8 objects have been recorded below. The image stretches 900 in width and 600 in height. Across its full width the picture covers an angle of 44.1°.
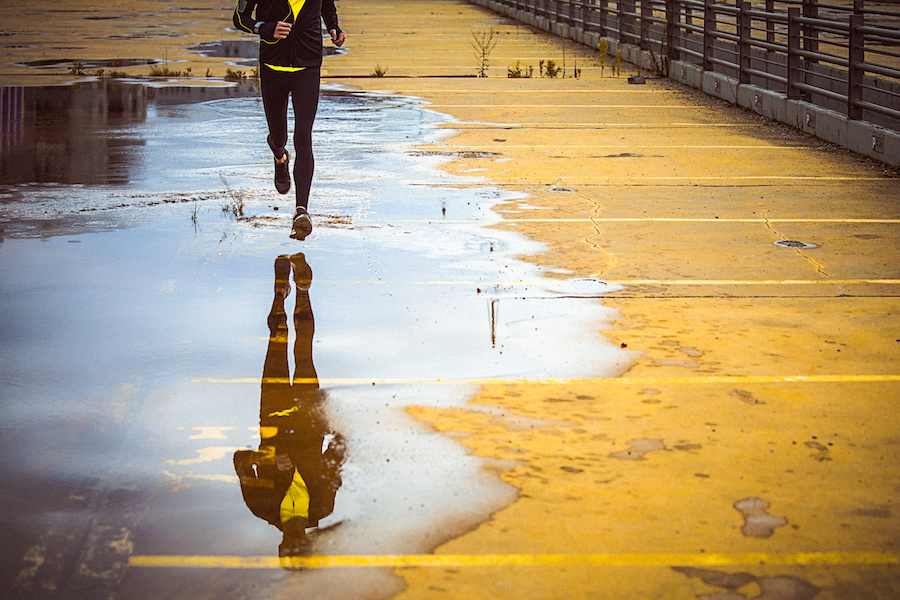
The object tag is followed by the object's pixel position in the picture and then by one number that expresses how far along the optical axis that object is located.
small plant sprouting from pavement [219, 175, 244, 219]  9.73
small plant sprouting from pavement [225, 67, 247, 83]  21.91
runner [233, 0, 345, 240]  8.37
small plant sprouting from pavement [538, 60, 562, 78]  22.75
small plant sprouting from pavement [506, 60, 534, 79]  22.62
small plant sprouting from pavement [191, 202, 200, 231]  9.34
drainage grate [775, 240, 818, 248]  8.66
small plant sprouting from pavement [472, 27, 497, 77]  24.05
